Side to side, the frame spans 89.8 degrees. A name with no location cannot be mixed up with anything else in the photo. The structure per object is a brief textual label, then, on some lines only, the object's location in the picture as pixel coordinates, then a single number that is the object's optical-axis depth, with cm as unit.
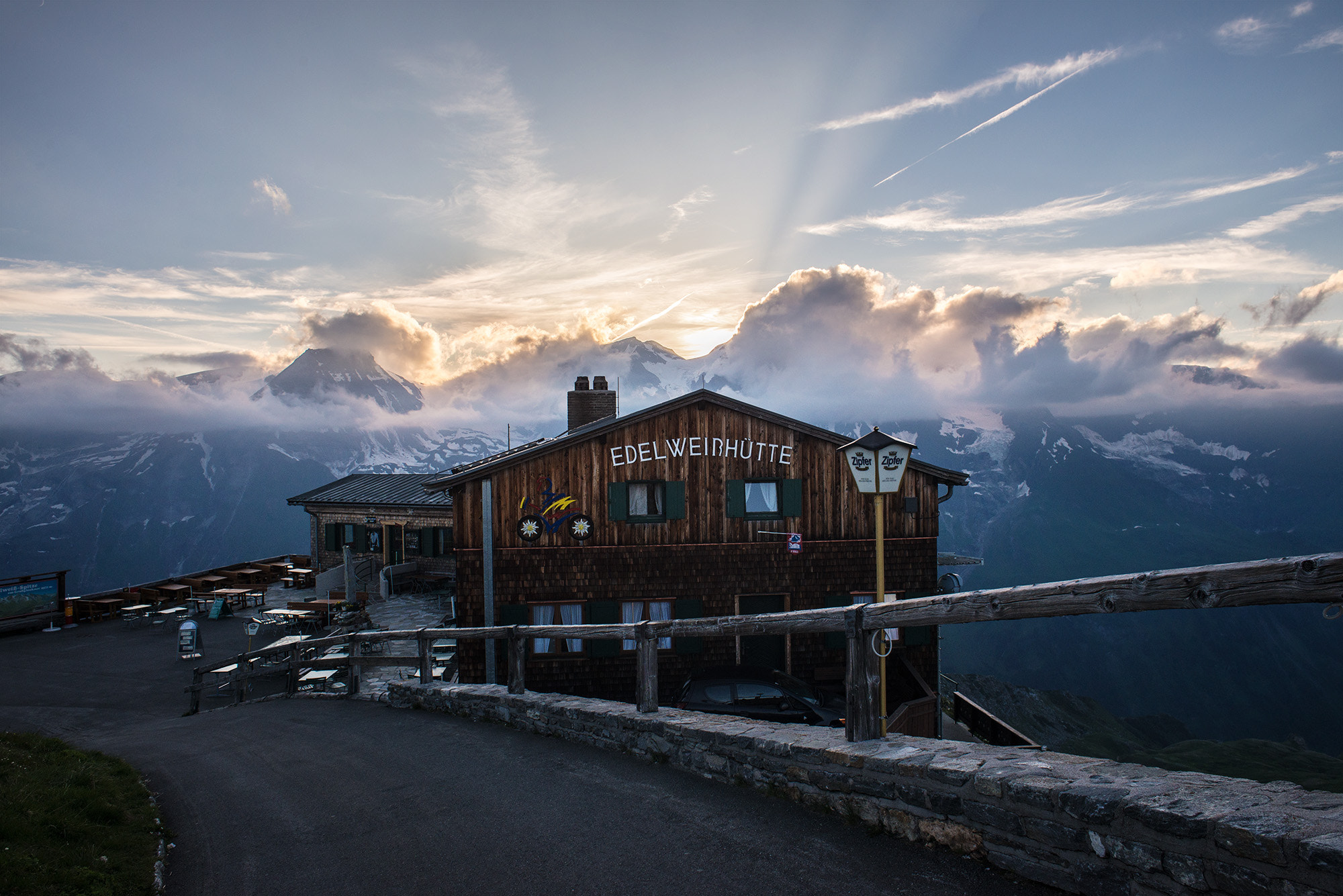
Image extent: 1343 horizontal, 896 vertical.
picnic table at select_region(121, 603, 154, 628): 2253
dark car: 1116
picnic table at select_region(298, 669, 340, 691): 1476
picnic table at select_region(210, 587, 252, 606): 2461
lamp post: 1052
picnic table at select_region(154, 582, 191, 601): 2503
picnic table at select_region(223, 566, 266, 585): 2825
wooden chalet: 1591
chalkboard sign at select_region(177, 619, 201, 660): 1814
